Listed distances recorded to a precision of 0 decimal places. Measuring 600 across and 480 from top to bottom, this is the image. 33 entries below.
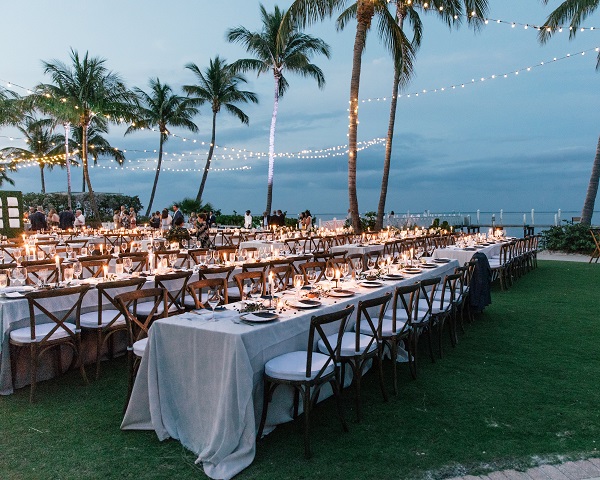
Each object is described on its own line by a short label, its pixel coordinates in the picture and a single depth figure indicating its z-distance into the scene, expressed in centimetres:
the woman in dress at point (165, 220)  1673
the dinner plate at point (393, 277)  653
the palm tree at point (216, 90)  2881
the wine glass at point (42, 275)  569
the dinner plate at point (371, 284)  587
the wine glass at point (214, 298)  600
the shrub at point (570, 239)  1722
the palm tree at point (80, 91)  2120
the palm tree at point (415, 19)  1605
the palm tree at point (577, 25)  1754
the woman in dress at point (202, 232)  1105
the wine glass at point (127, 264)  625
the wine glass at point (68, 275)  576
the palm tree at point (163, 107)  3133
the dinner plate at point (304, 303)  458
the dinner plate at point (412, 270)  730
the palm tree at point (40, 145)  4000
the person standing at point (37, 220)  1593
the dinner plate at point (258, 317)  393
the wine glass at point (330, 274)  587
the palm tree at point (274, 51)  2458
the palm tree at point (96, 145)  3553
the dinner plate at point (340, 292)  515
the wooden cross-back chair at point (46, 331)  460
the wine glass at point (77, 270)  624
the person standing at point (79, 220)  1917
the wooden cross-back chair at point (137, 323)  422
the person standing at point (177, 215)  1491
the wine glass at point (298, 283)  499
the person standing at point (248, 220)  2066
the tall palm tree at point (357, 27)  1359
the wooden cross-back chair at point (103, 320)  508
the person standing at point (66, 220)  1805
